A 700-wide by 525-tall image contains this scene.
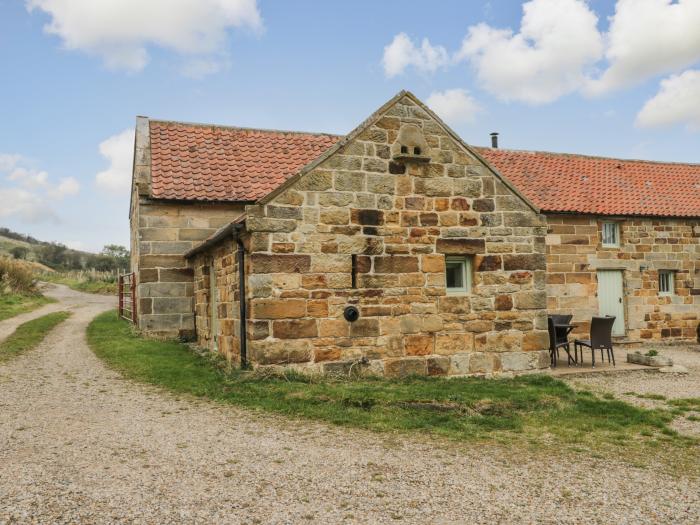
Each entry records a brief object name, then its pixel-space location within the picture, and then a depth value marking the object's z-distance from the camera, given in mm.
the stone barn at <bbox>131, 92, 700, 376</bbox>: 9312
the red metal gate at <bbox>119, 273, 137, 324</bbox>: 17220
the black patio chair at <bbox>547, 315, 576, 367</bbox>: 11547
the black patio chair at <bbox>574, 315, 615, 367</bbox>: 11625
